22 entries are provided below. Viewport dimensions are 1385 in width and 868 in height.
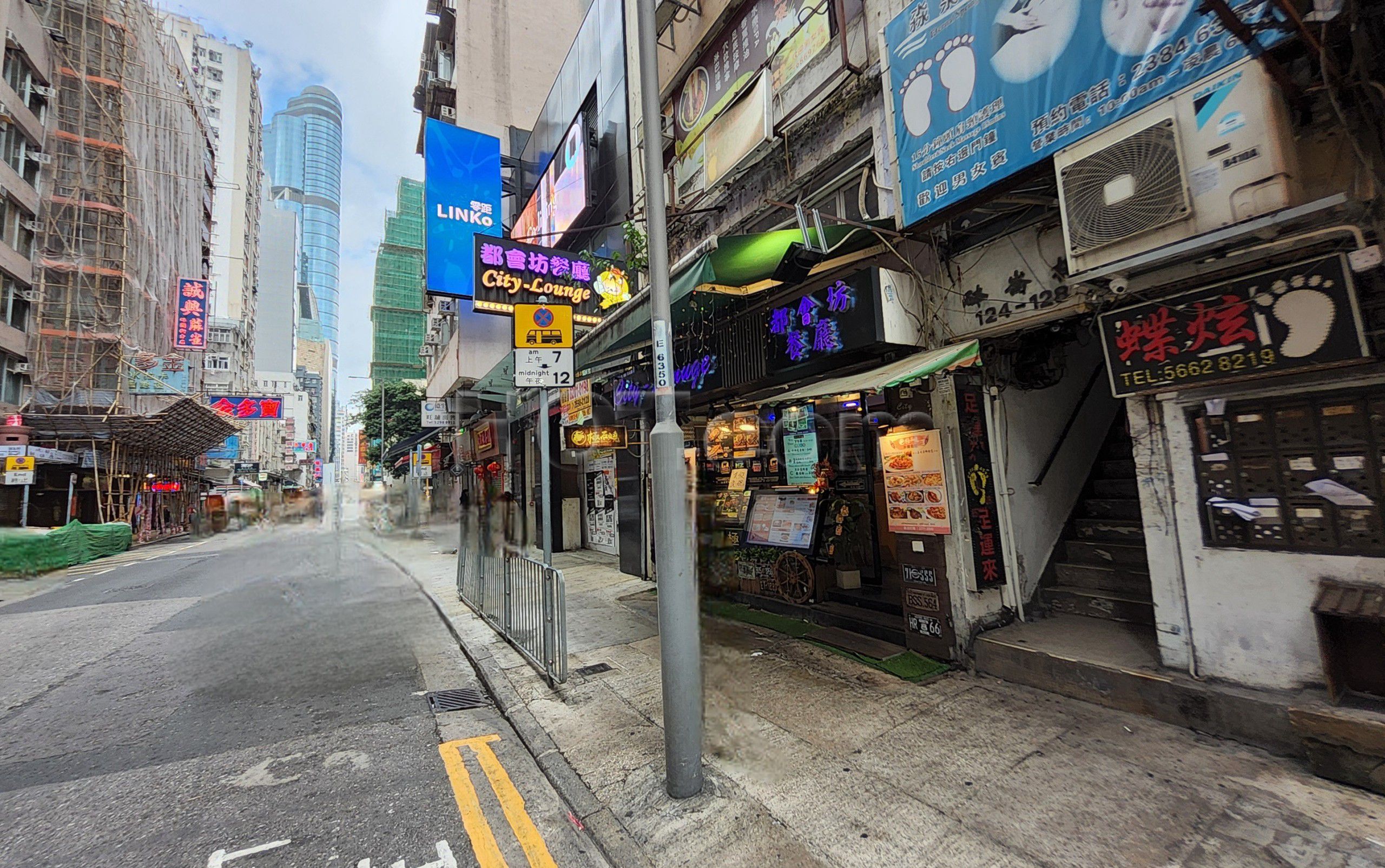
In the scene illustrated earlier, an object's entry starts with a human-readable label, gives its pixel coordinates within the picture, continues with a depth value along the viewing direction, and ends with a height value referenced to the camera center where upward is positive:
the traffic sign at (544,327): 5.05 +1.43
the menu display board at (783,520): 7.34 -0.63
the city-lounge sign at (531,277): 11.87 +4.44
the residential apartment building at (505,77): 21.72 +17.16
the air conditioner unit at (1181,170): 3.13 +1.70
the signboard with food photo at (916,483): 5.29 -0.16
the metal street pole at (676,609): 3.40 -0.79
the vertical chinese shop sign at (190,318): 27.28 +9.09
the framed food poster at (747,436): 9.13 +0.64
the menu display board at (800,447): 7.93 +0.36
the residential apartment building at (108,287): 21.38 +9.45
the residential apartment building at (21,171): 20.20 +13.01
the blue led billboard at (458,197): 15.79 +8.78
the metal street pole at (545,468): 5.38 +0.18
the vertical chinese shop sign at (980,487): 5.22 -0.23
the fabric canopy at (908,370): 4.37 +0.79
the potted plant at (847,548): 7.17 -0.99
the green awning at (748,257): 5.55 +2.16
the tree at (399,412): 39.97 +5.91
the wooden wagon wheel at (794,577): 7.11 -1.33
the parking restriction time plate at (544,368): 4.96 +1.04
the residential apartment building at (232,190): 52.44 +33.72
